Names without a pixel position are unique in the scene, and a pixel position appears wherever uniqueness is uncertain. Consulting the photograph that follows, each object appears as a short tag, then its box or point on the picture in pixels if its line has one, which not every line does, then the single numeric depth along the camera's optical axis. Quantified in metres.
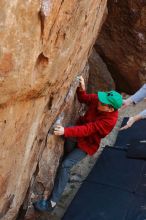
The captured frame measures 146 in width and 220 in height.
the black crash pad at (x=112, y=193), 4.03
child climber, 3.82
